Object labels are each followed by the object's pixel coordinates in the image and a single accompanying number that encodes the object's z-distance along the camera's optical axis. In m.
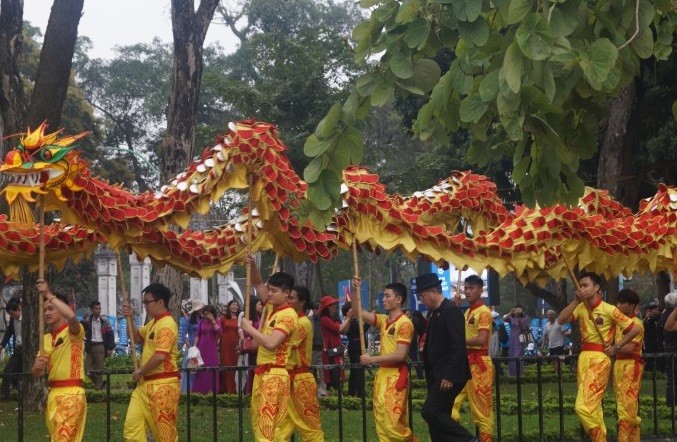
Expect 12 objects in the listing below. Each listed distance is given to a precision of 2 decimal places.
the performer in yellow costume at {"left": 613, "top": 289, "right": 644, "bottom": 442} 12.43
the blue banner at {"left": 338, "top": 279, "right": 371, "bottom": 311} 34.00
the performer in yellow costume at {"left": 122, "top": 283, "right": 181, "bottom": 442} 10.82
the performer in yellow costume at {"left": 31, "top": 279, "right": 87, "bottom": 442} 10.29
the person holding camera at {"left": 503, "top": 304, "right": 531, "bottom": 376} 27.02
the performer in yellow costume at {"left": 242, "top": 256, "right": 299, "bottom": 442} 10.88
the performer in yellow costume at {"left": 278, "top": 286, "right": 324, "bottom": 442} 11.51
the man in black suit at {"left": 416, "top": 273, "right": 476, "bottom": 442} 10.98
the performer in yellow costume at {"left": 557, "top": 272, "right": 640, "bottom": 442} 11.96
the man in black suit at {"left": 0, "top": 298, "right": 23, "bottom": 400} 18.65
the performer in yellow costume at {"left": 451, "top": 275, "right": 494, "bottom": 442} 12.58
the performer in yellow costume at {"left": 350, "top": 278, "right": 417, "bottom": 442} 11.42
